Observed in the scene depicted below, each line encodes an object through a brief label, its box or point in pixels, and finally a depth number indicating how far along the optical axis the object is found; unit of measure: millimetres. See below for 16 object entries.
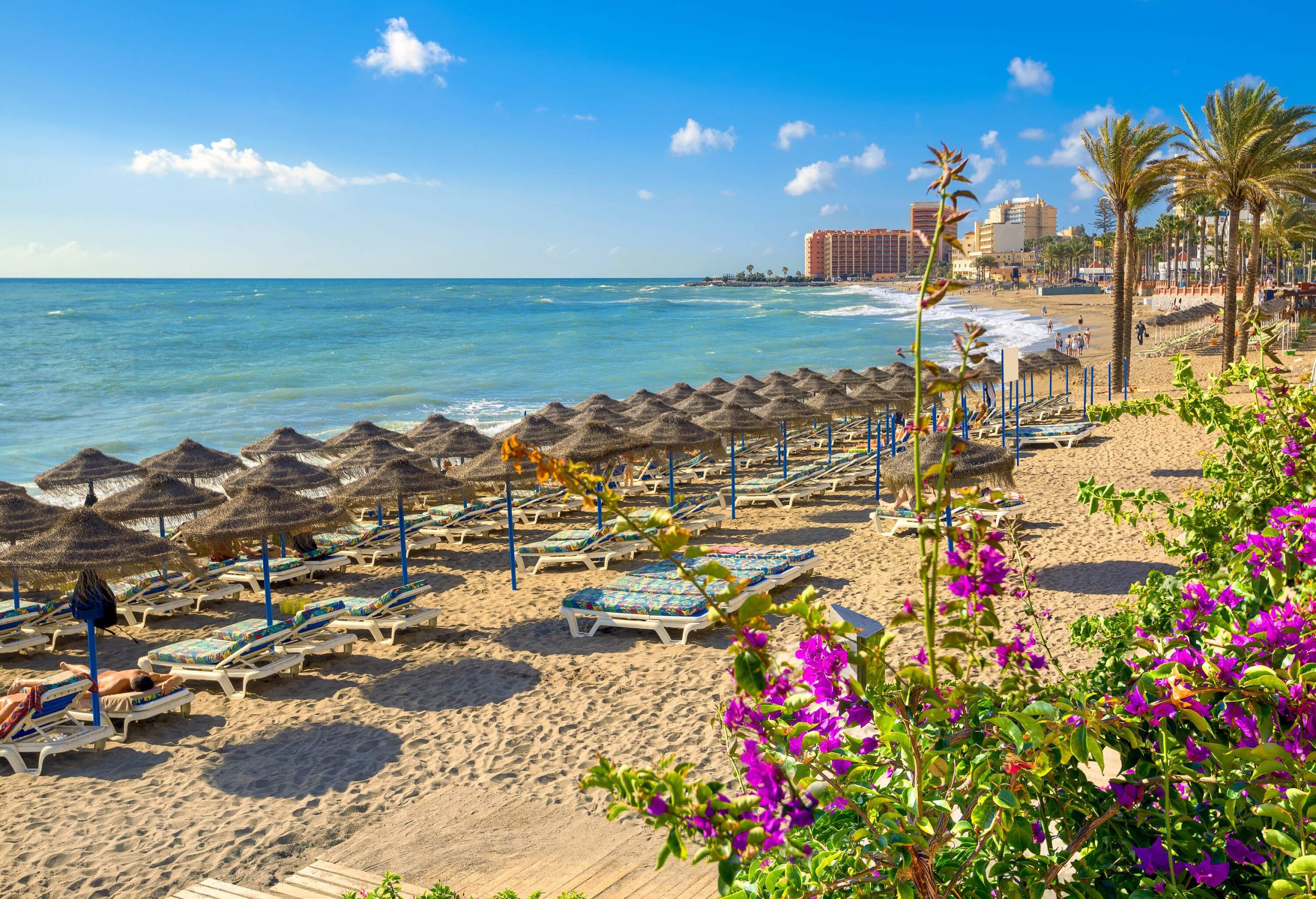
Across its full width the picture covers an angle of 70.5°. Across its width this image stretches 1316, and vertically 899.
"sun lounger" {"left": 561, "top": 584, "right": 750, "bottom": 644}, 9641
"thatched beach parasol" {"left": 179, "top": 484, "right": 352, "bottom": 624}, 9477
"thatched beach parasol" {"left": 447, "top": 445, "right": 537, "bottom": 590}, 12039
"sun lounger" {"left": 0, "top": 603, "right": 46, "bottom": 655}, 10086
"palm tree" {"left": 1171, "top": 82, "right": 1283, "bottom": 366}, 24359
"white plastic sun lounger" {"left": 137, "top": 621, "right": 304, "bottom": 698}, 8914
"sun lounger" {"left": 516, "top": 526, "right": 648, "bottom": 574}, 12766
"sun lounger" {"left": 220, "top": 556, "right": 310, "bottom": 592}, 12508
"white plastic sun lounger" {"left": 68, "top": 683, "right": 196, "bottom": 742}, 7961
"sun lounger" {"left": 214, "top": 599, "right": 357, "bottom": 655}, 9398
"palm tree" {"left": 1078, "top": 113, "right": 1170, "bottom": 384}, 25938
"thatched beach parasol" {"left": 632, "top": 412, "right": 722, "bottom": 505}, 14094
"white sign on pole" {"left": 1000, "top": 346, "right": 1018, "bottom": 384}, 16984
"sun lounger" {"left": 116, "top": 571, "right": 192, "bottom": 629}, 11406
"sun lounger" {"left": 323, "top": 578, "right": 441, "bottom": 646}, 10195
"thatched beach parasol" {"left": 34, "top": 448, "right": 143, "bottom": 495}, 14031
